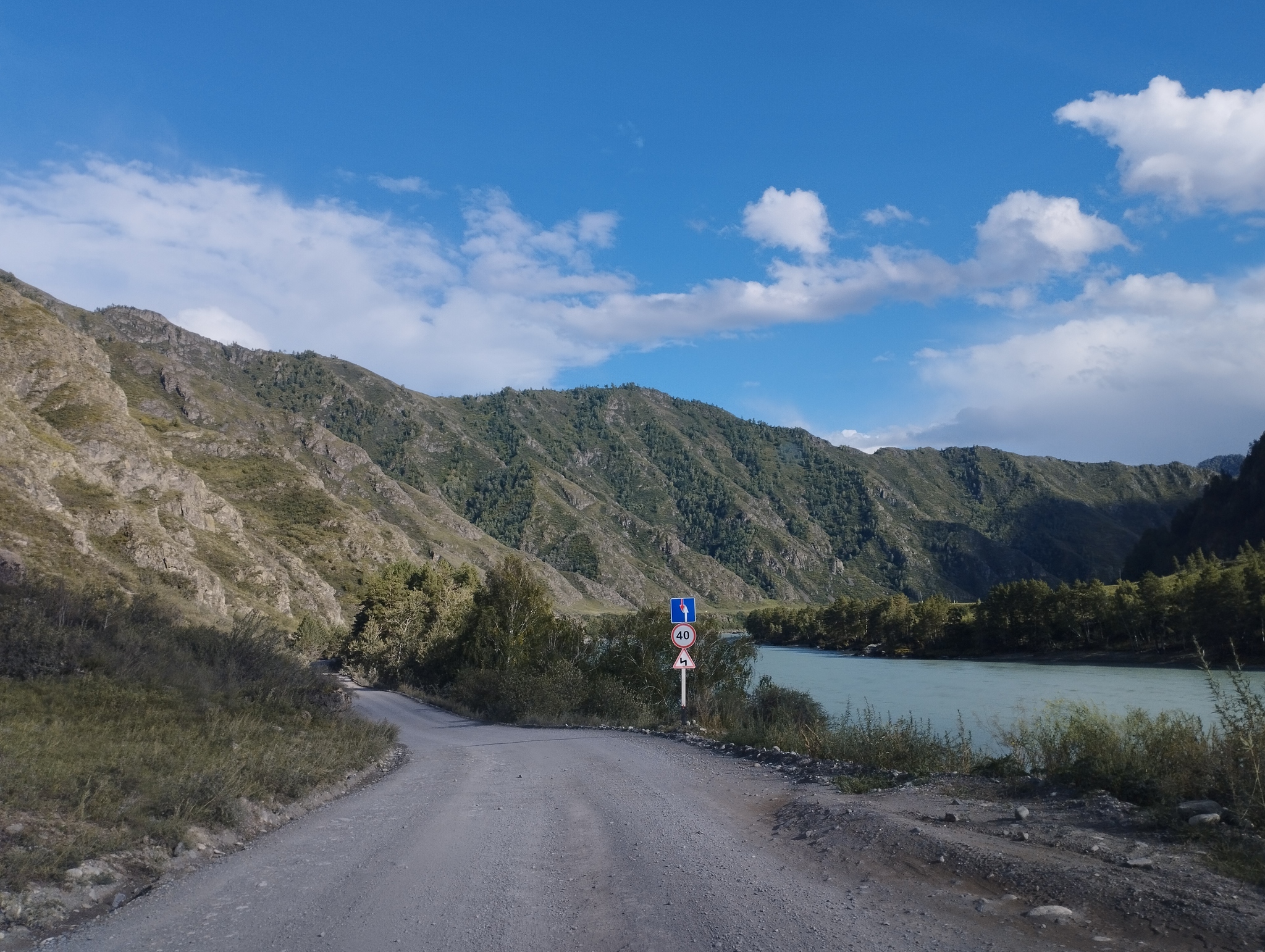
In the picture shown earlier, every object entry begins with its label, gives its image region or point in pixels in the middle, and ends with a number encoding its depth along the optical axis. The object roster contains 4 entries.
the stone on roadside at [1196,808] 6.34
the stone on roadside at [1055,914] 4.70
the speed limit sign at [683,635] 17.80
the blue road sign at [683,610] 18.72
